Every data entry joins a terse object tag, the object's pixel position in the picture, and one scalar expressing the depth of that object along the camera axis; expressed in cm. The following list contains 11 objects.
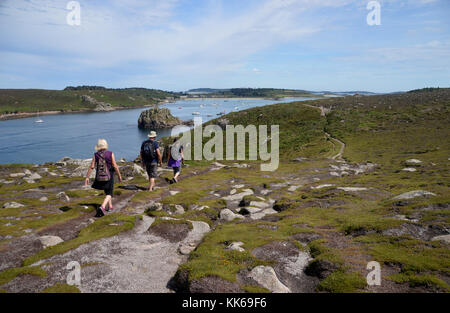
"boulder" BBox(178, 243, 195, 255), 1265
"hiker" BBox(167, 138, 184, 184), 2481
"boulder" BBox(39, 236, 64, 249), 1259
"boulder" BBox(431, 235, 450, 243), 1153
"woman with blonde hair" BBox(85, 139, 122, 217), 1533
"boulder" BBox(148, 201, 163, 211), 1814
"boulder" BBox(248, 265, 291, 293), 920
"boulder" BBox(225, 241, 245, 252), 1229
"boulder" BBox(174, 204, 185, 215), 1898
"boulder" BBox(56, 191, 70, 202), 2273
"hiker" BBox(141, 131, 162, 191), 2120
